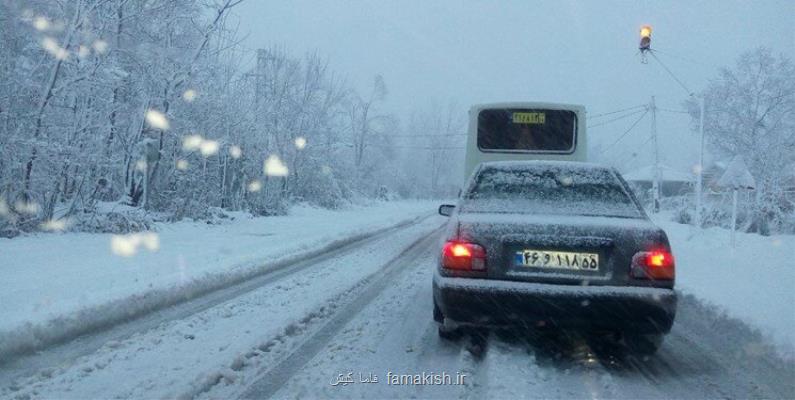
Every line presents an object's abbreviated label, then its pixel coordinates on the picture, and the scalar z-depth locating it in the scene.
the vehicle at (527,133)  11.73
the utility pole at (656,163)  33.03
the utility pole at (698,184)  18.75
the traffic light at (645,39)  12.79
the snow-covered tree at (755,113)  33.53
